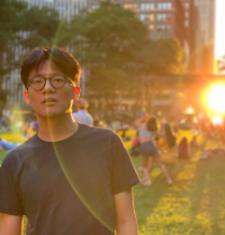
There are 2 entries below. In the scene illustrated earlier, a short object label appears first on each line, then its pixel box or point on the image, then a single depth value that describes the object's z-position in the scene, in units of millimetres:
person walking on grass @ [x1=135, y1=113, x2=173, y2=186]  16500
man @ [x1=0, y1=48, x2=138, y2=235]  2895
